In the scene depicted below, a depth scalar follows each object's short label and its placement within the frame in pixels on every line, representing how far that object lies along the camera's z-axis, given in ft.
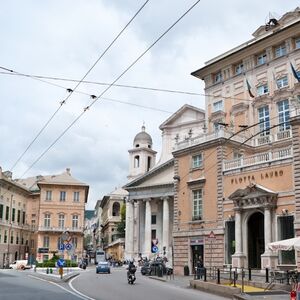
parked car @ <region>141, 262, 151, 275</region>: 106.53
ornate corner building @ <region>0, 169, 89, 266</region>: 211.14
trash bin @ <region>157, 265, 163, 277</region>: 100.08
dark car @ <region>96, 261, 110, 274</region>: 122.37
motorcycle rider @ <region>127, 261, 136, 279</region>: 73.11
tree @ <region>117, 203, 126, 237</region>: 259.00
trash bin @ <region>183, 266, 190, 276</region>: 100.17
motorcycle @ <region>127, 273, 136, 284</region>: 72.58
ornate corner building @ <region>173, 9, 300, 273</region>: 85.55
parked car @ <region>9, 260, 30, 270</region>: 149.21
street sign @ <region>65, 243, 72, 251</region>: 82.17
